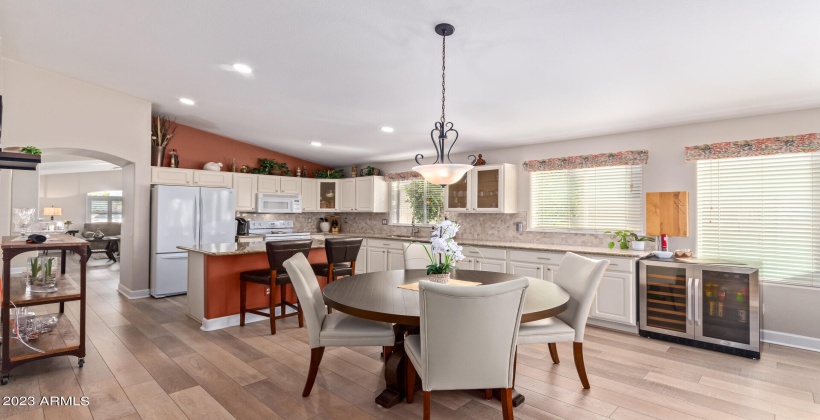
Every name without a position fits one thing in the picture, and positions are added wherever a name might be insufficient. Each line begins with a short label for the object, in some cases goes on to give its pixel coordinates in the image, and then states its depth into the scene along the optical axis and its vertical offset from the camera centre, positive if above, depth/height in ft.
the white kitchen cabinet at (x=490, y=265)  15.65 -2.01
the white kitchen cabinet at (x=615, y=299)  12.75 -2.69
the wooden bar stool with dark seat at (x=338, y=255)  13.51 -1.43
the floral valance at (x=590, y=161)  14.03 +2.09
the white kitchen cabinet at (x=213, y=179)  19.30 +1.70
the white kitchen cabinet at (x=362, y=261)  21.47 -2.53
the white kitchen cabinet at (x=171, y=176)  17.94 +1.70
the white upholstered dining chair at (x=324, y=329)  7.98 -2.32
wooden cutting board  13.10 +0.12
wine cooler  10.82 -2.53
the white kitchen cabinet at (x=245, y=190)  20.65 +1.20
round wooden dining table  6.73 -1.60
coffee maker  20.68 -0.66
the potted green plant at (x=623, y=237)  13.83 -0.73
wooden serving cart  8.48 -2.00
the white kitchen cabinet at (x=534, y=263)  14.24 -1.76
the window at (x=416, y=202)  20.77 +0.67
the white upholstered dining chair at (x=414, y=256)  12.96 -1.35
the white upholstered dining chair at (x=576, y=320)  8.29 -2.32
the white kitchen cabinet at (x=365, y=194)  22.38 +1.15
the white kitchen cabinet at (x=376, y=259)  20.38 -2.32
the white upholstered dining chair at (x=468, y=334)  6.03 -1.86
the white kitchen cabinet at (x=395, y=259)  19.50 -2.22
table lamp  24.69 +0.06
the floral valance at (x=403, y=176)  21.24 +2.11
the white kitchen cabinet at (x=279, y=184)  21.73 +1.65
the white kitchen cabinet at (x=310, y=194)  23.51 +1.15
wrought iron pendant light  8.51 +0.98
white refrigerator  17.22 -0.59
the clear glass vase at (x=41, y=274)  9.75 -1.53
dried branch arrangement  18.34 +3.80
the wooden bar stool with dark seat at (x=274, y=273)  12.14 -1.93
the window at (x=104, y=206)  36.86 +0.58
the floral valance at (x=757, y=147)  11.22 +2.09
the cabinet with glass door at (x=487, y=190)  16.85 +1.10
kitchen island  12.87 -2.29
